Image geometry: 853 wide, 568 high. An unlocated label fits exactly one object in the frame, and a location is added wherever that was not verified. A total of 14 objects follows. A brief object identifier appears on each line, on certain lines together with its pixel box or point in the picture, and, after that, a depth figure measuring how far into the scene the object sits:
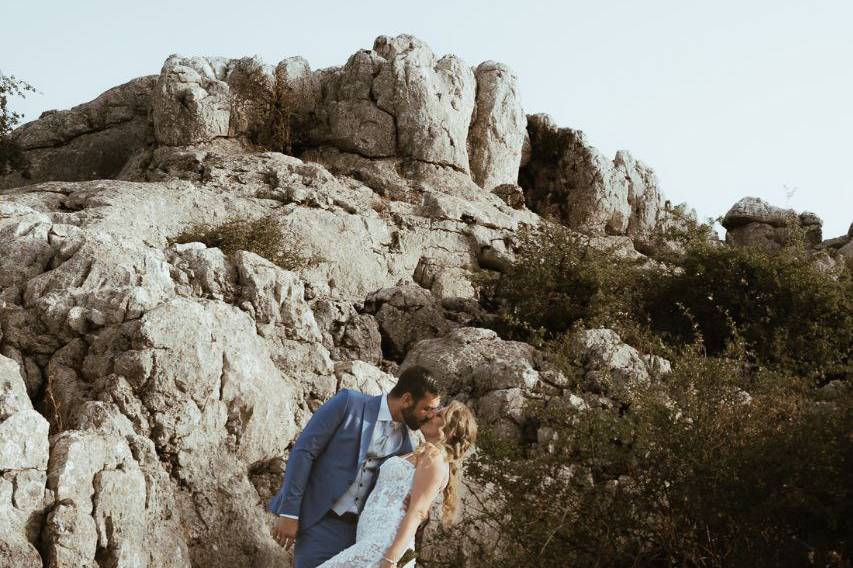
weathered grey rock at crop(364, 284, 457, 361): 16.61
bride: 6.43
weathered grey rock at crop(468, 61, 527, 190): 26.20
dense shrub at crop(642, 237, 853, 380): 18.25
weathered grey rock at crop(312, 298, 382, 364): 15.55
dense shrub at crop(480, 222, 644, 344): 17.70
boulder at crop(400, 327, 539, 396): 13.97
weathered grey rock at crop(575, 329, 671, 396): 14.18
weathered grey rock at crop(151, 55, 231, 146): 22.98
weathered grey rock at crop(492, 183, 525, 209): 25.52
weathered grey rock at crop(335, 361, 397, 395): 12.85
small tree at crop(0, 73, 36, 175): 24.06
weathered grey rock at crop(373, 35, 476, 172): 24.08
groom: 7.20
